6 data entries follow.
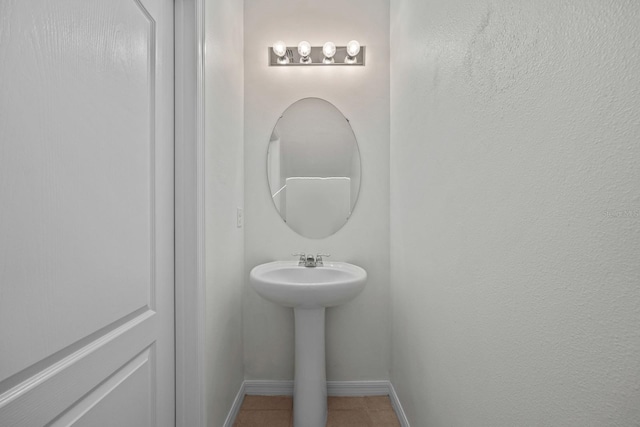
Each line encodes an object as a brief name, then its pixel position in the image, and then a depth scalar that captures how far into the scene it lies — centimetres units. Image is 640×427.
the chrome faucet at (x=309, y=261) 175
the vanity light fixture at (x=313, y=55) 183
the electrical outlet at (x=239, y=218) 171
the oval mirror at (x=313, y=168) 189
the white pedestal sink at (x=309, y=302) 139
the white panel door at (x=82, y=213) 52
